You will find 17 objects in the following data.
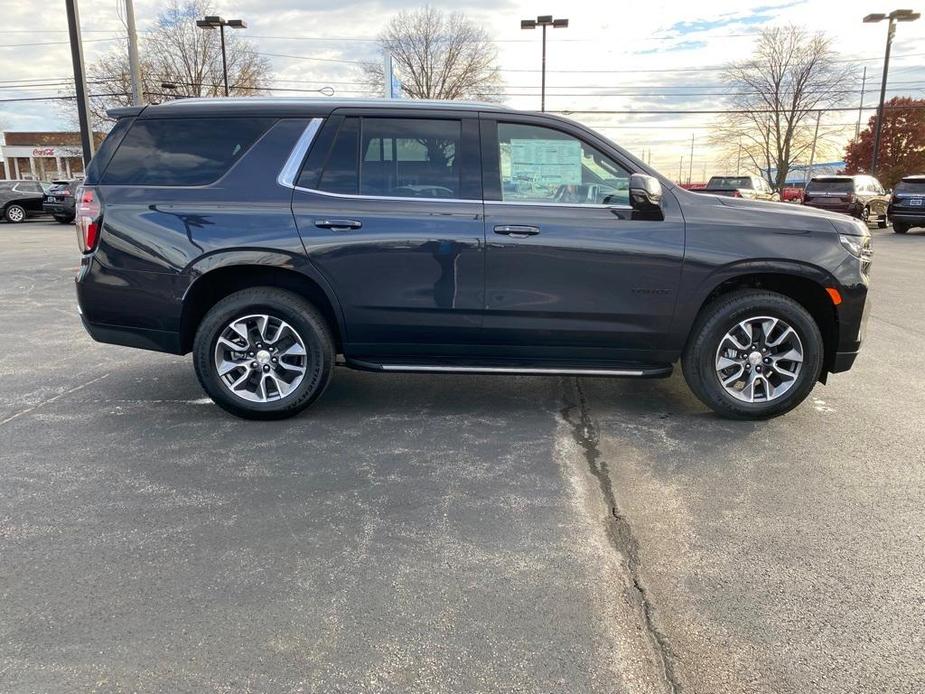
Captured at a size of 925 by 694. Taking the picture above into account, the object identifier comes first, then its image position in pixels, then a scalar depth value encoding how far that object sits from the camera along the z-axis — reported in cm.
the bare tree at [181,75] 3825
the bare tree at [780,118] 4469
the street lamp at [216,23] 3200
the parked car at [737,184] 2876
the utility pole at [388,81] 1473
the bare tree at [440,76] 4384
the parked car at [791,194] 3754
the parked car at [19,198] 2589
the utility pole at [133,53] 1789
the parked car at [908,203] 2059
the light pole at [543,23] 3031
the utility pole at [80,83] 1485
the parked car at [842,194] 2256
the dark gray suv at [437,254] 426
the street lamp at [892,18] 2736
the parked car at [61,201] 2459
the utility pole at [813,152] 4580
